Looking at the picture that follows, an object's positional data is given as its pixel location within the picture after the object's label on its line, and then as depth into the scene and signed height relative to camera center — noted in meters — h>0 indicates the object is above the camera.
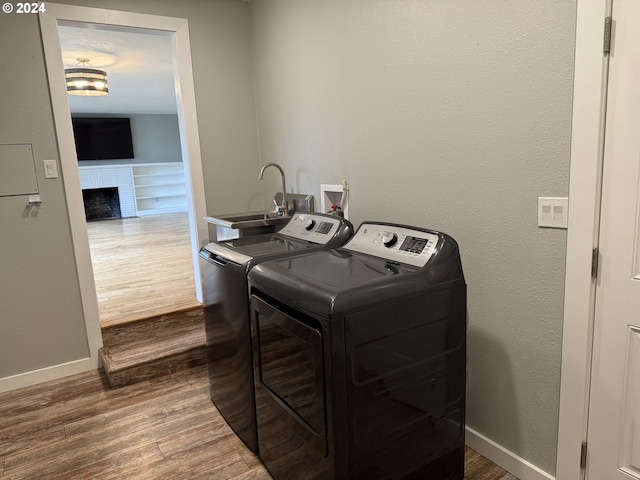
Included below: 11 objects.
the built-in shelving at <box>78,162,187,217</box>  10.23 -0.35
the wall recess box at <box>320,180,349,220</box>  2.61 -0.23
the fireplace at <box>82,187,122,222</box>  10.12 -0.74
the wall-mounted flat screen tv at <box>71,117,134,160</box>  9.91 +0.74
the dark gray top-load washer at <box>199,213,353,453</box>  2.01 -0.62
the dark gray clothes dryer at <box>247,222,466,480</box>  1.42 -0.69
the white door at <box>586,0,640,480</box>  1.34 -0.43
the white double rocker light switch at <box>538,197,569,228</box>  1.52 -0.22
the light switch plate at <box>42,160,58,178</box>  2.73 +0.03
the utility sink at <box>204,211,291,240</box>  2.63 -0.37
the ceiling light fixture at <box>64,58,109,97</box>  4.75 +0.98
